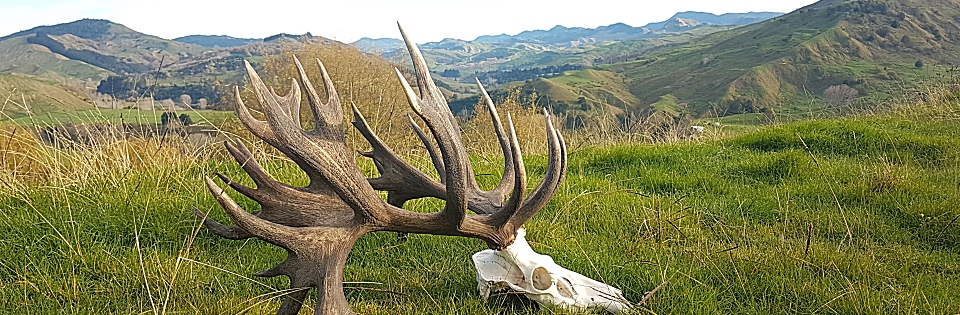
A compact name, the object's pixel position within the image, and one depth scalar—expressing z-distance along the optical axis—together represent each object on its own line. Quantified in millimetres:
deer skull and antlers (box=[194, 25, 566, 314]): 2668
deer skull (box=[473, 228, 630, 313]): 3297
